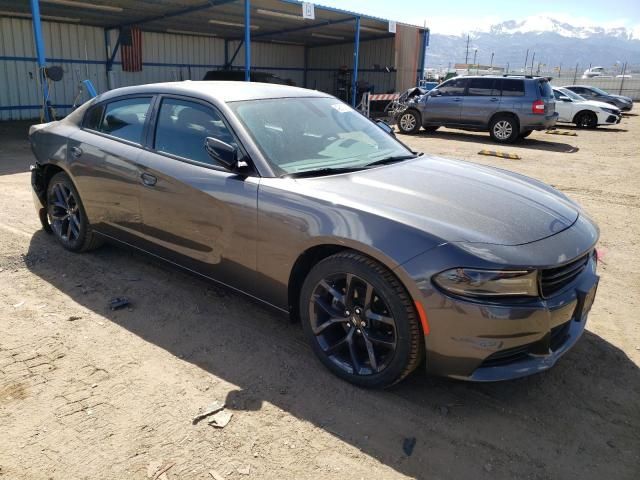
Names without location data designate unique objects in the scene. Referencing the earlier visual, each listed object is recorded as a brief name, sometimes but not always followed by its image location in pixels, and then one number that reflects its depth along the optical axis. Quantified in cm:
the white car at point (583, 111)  1861
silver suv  1359
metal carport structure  1523
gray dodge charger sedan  252
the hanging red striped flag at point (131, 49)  1861
